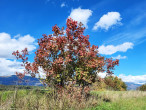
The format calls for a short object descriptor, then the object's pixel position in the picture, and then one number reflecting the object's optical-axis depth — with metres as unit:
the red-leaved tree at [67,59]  9.41
